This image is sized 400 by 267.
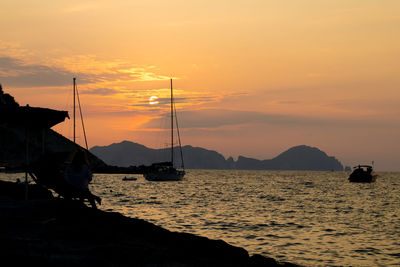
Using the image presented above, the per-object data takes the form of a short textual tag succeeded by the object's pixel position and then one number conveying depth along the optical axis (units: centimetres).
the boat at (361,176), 11781
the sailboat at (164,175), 10108
